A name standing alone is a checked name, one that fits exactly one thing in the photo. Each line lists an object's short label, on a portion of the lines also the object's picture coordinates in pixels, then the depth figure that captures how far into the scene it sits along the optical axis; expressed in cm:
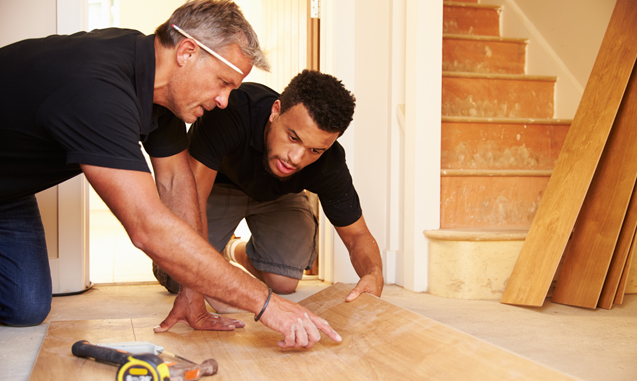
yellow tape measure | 98
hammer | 99
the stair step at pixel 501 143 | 270
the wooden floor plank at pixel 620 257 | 205
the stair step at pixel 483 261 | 233
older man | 108
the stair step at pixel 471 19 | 355
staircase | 234
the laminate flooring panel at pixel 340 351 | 106
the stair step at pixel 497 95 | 300
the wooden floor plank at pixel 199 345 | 114
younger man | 163
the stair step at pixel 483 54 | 333
